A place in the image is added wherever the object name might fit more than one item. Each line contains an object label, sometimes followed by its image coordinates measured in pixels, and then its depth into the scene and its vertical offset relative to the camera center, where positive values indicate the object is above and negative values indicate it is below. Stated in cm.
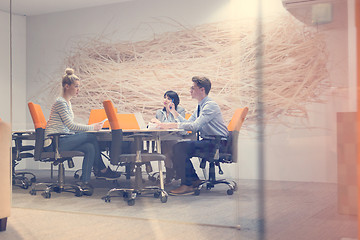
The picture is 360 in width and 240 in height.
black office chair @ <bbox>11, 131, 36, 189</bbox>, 414 -23
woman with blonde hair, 386 -2
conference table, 383 -7
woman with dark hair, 386 +12
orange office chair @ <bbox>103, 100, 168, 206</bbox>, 384 -24
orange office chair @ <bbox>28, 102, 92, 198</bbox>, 392 -24
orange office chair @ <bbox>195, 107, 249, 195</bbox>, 313 -20
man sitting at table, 359 +0
